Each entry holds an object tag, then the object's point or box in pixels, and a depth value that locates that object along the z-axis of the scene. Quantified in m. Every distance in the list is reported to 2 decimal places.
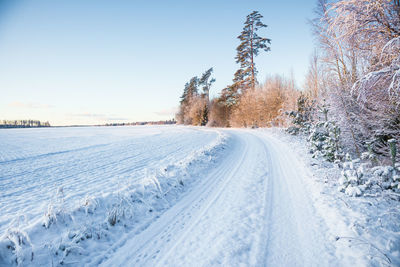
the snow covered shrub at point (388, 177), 3.36
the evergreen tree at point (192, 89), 52.09
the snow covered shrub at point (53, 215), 2.81
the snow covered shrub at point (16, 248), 2.13
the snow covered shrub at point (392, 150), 3.69
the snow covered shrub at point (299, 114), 13.22
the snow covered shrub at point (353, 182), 3.54
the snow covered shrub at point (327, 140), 6.14
